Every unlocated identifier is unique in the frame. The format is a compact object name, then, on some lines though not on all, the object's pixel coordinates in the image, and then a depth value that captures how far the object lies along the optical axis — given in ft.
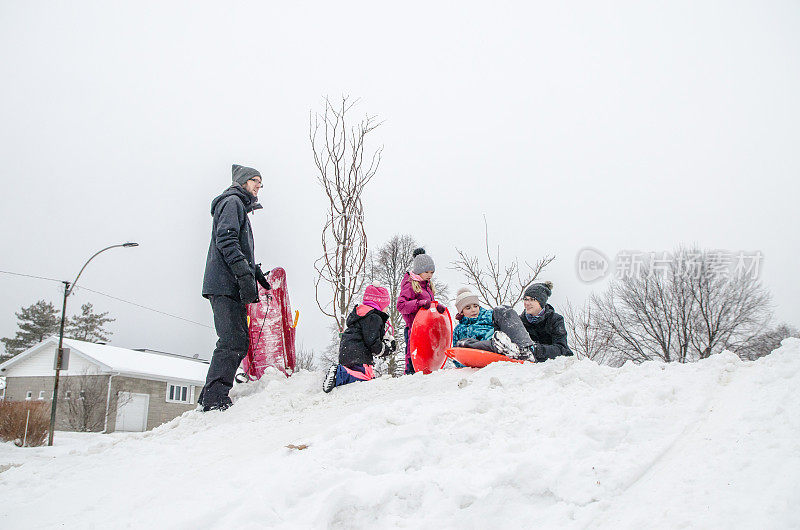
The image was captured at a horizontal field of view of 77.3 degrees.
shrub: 43.78
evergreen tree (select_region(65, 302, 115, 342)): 147.84
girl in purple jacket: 20.70
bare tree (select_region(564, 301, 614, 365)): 69.56
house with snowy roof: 77.00
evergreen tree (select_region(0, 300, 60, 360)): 142.61
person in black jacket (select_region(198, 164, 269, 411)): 16.05
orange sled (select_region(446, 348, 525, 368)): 16.52
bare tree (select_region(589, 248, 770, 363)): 70.38
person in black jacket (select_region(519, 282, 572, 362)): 20.04
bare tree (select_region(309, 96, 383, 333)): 24.89
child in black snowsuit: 18.78
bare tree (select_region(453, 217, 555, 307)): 45.42
